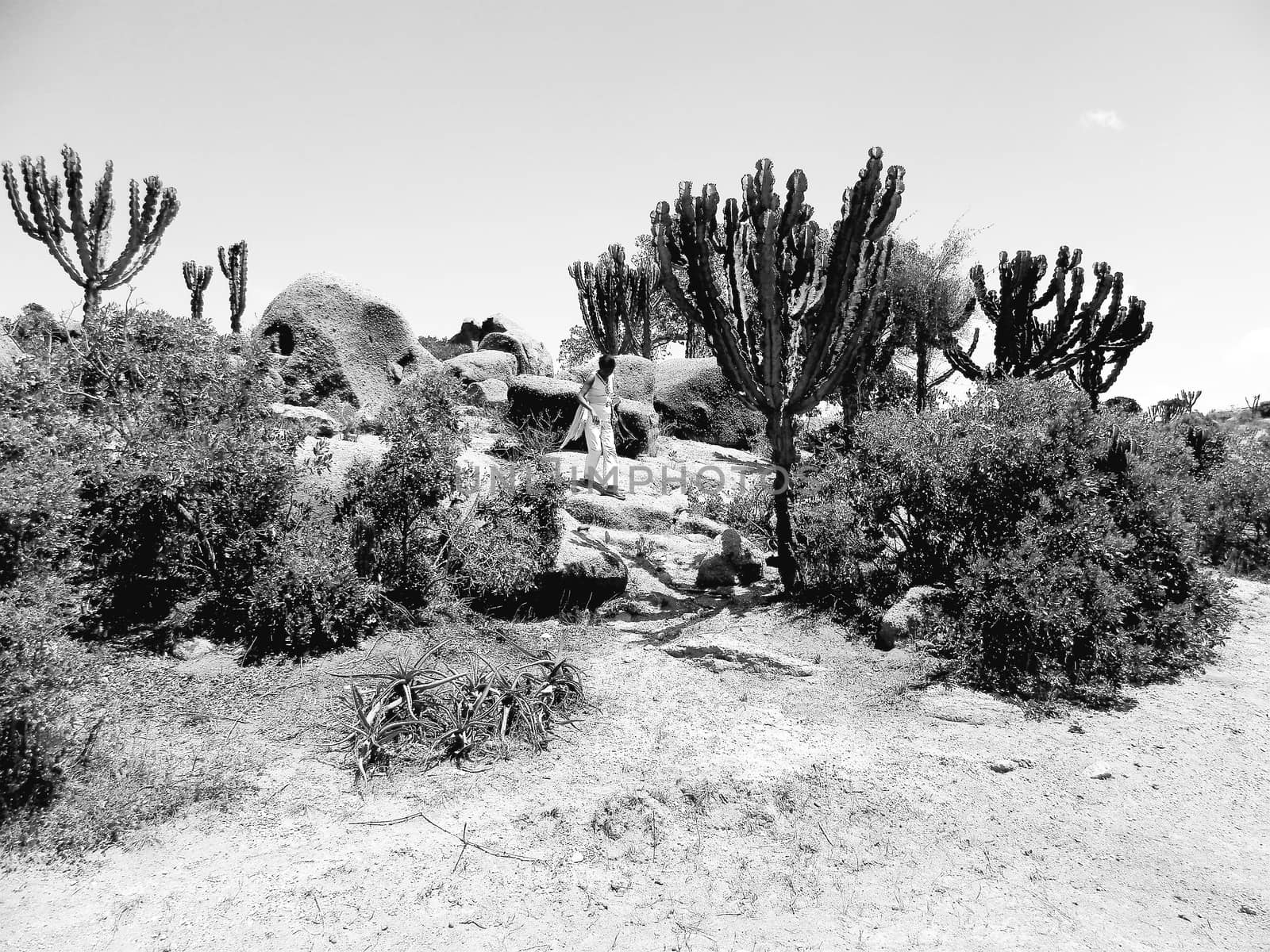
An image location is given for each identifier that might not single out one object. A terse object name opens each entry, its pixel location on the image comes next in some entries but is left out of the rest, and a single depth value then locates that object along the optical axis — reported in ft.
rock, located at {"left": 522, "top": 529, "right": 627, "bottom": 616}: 24.57
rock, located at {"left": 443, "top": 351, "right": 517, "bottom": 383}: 50.08
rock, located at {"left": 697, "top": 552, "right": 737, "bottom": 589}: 27.73
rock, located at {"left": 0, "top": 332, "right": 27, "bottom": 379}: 22.58
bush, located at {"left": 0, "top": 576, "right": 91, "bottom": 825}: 12.94
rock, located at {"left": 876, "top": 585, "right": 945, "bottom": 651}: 22.38
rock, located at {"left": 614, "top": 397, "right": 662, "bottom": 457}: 42.91
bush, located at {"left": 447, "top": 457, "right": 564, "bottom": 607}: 23.76
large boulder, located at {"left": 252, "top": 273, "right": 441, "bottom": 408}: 39.22
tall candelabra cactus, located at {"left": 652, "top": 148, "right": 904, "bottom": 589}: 26.66
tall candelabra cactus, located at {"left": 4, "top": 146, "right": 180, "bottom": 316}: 51.16
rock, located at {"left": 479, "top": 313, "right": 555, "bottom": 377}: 62.64
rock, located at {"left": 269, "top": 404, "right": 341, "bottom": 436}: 24.91
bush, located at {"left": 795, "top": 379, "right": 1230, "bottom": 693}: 20.20
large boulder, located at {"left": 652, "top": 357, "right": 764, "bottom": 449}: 52.85
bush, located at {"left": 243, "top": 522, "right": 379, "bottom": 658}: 20.79
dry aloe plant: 16.24
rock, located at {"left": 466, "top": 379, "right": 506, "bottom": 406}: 45.55
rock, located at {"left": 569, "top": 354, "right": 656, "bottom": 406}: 52.34
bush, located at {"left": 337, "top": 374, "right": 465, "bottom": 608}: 23.15
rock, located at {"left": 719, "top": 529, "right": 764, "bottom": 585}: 28.17
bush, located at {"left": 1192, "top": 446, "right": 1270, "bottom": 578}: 31.60
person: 33.81
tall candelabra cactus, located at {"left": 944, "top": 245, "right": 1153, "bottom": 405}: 50.88
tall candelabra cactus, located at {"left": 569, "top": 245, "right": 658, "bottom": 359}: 76.48
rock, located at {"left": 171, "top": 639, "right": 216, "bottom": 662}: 20.16
